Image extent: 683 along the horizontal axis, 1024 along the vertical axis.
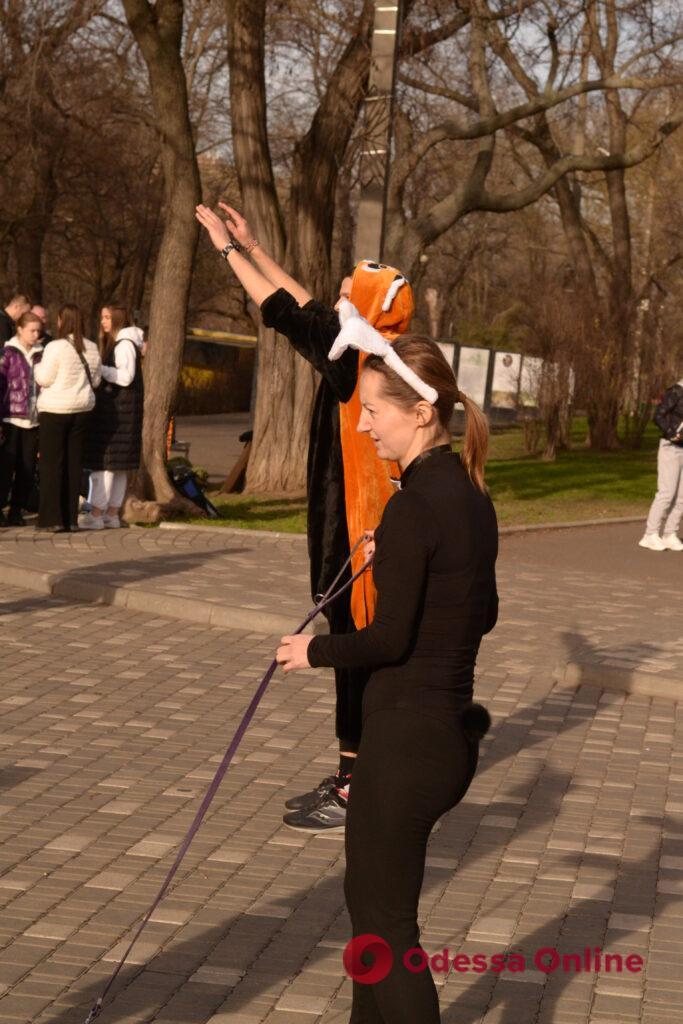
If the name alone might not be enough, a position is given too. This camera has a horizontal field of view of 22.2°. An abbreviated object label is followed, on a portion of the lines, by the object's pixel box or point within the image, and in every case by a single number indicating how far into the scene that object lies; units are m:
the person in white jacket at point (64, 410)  14.82
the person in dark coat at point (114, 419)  15.38
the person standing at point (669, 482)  16.55
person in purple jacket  15.41
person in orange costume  6.02
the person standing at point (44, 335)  15.85
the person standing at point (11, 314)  16.36
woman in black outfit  3.69
